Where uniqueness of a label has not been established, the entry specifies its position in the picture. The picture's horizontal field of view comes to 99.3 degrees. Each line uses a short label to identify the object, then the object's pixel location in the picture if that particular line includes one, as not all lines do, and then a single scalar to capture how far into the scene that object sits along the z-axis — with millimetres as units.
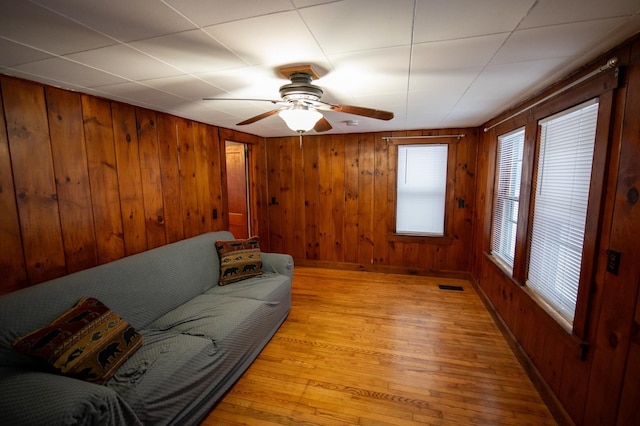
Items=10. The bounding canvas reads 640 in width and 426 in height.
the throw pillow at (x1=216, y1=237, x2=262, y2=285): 2871
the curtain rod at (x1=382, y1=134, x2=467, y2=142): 3893
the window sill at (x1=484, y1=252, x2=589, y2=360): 1563
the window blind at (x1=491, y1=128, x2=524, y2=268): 2680
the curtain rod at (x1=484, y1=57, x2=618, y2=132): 1416
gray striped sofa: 1181
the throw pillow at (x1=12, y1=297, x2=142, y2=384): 1363
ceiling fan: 1726
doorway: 4715
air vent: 3767
